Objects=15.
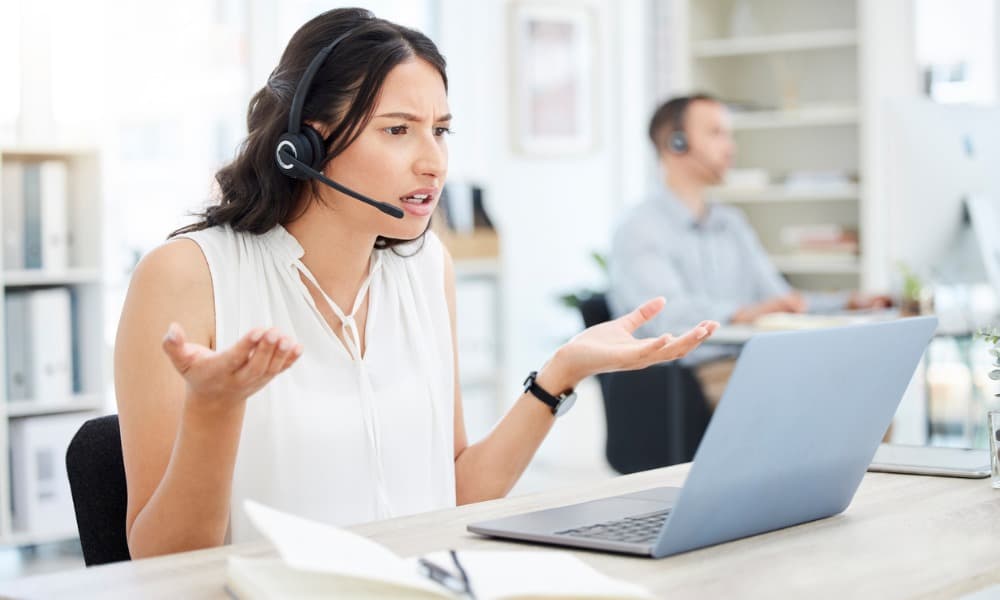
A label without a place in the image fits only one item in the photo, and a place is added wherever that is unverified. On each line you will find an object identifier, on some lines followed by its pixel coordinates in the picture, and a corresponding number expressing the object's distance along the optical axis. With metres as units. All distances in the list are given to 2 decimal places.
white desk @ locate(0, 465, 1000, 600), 0.98
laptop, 1.05
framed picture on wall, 5.63
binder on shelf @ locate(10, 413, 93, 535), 3.75
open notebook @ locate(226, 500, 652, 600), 0.89
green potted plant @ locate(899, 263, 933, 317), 3.14
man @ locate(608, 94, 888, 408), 3.72
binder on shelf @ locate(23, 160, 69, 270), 3.81
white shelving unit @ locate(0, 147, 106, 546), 3.87
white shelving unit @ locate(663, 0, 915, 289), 5.23
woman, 1.50
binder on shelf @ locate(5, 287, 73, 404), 3.78
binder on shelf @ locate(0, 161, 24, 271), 3.75
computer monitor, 2.87
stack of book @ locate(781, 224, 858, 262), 5.36
